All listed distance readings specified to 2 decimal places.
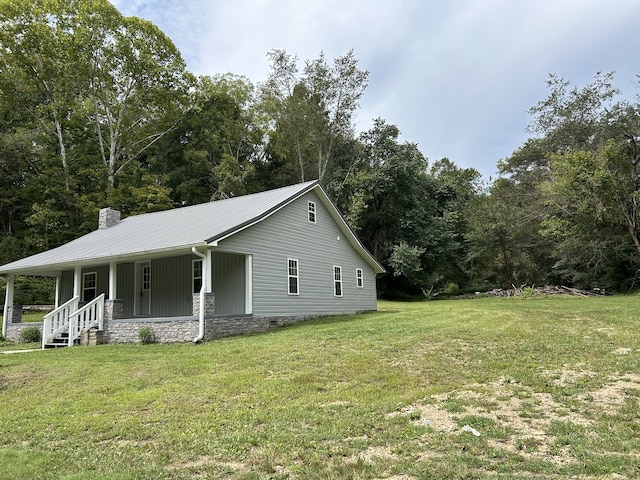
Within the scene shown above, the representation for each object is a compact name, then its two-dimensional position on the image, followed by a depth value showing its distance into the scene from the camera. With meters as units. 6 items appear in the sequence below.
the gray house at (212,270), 13.21
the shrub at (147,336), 12.61
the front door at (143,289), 16.61
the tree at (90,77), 27.61
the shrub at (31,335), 15.42
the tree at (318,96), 34.38
